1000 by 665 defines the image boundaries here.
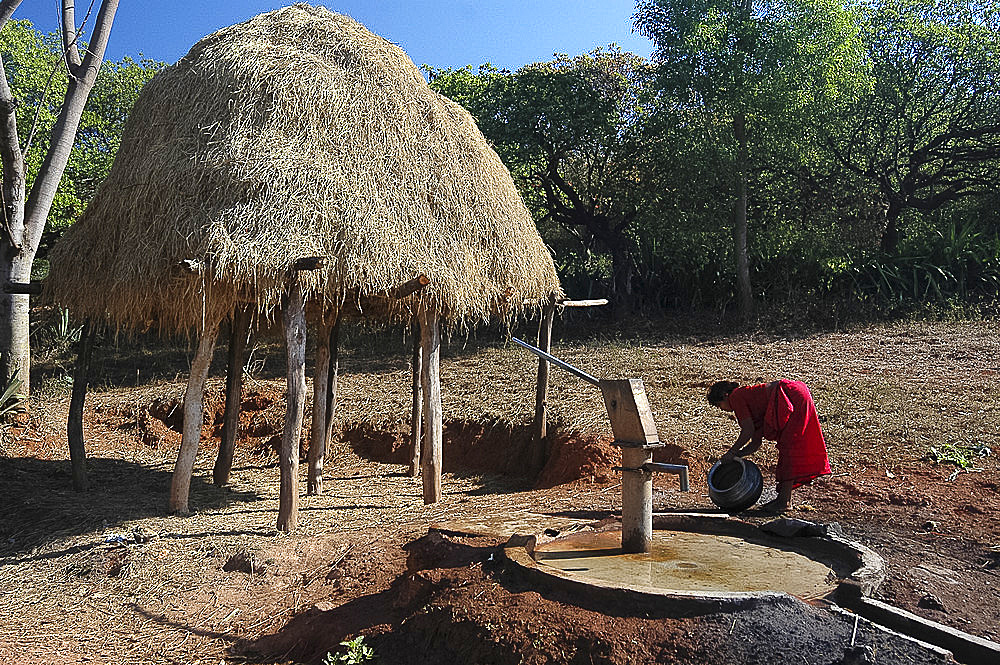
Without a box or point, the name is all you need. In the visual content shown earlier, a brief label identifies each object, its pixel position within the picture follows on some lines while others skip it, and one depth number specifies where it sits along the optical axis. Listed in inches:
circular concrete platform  148.6
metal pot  224.1
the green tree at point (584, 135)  579.5
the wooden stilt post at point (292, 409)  240.5
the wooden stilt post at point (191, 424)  251.0
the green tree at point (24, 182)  416.5
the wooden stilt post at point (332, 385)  348.6
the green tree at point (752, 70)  511.5
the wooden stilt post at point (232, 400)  319.9
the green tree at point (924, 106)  544.1
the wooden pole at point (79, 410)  292.4
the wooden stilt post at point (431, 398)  270.4
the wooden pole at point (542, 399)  318.7
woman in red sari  233.6
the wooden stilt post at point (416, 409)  331.9
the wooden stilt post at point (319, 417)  282.4
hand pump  172.6
